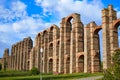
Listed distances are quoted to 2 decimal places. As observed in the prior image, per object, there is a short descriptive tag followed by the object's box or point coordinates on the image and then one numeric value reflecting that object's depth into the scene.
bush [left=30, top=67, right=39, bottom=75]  53.65
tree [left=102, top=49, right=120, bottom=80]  14.11
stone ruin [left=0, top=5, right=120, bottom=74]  42.12
